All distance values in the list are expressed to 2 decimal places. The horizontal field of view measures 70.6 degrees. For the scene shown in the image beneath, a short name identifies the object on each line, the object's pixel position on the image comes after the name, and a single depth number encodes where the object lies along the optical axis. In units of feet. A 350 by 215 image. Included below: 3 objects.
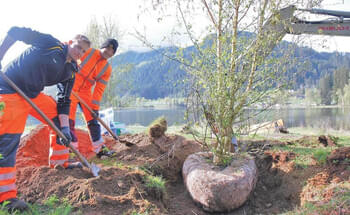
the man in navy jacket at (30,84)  9.06
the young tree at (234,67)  12.28
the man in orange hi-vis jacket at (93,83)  15.56
